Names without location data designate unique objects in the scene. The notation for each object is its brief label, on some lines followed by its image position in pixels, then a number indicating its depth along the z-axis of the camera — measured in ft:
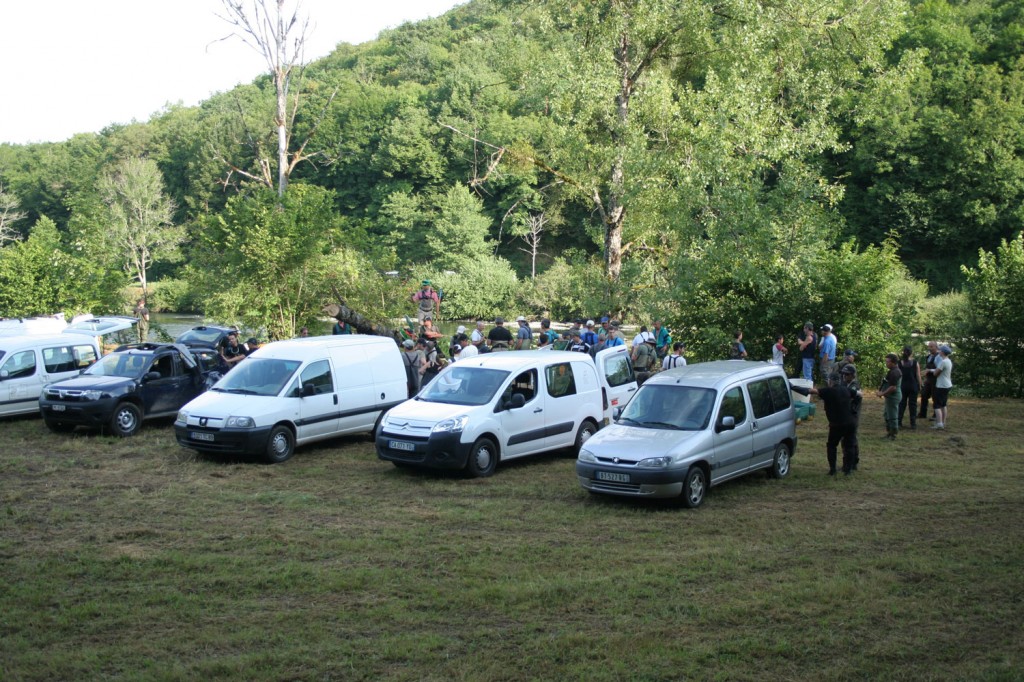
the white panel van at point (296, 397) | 44.27
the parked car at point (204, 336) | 84.38
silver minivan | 36.06
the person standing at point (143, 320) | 79.51
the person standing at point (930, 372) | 55.62
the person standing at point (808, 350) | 62.08
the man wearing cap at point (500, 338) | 65.82
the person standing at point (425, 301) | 74.59
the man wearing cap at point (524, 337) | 67.92
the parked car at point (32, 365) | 55.57
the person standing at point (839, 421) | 40.88
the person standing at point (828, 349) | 61.36
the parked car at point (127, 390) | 50.70
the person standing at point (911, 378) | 54.08
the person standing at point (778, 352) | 63.42
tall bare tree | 88.12
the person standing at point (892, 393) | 48.85
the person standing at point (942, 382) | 54.49
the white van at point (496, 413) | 41.24
